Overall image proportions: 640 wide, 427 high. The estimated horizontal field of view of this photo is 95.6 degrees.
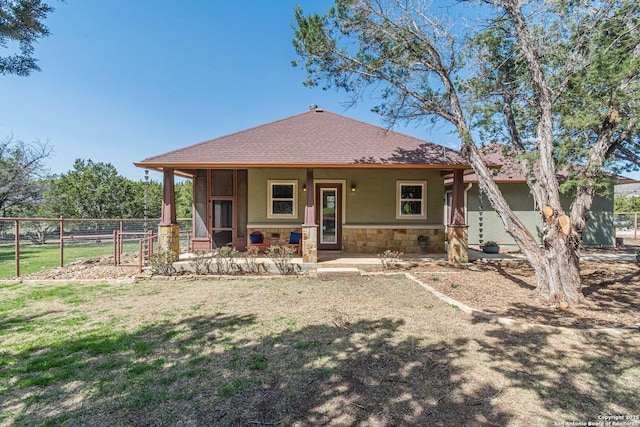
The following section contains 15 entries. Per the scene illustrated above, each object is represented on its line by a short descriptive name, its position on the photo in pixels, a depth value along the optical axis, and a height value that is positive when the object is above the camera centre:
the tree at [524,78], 5.00 +2.90
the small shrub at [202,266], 7.68 -1.37
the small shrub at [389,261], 7.84 -1.28
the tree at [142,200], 24.66 +1.27
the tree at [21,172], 17.78 +2.68
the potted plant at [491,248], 10.54 -1.21
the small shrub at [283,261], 7.71 -1.24
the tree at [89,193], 21.89 +1.63
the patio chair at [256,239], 9.51 -0.81
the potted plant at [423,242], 10.05 -0.95
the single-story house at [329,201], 10.07 +0.49
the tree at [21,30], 4.97 +3.30
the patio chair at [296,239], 9.16 -0.79
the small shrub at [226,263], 7.72 -1.30
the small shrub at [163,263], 7.42 -1.25
